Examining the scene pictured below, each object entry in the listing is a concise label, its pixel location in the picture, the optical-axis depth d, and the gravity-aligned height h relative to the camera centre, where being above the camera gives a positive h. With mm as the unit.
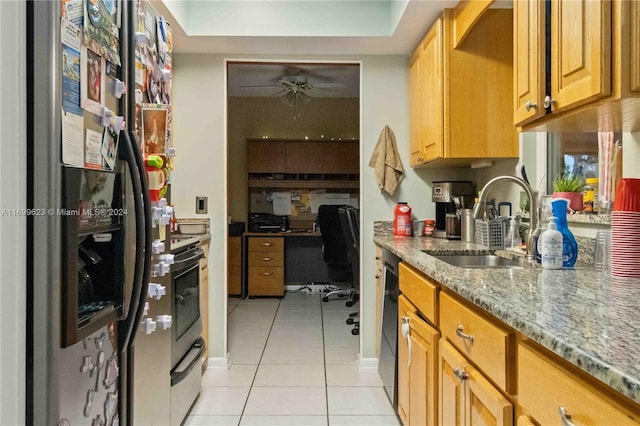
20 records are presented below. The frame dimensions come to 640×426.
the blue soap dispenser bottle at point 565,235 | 1472 -82
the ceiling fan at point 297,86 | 4598 +1472
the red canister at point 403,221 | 2920 -65
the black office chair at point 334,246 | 4500 -368
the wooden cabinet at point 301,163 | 5582 +652
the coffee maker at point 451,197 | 2766 +96
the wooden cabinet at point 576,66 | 1059 +419
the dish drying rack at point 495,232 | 2227 -108
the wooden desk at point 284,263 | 5086 -645
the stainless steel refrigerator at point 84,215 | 904 -9
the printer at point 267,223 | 5246 -142
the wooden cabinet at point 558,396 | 633 -315
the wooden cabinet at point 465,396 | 1016 -509
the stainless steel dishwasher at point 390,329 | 2205 -645
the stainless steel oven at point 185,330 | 2006 -626
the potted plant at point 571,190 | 1759 +91
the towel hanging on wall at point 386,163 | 2969 +347
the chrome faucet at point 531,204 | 1671 +29
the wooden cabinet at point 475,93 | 2369 +669
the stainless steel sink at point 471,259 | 2052 -236
